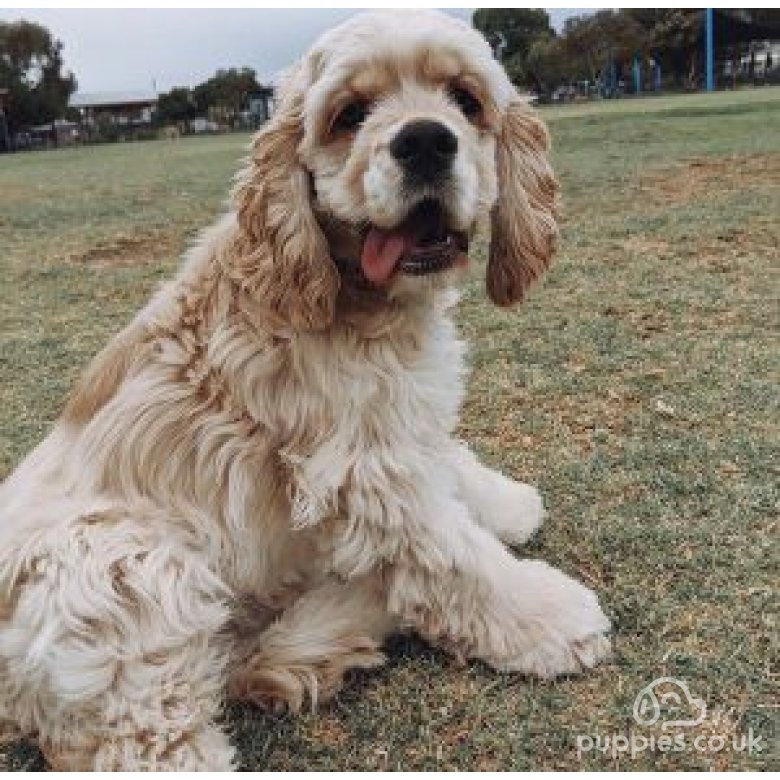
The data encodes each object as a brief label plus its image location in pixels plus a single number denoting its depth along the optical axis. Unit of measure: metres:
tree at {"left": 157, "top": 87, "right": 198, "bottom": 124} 57.72
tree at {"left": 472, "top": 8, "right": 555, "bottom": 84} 43.69
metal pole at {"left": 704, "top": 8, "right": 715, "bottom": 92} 36.76
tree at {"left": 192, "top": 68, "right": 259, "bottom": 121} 52.16
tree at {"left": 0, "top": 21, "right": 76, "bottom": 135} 56.41
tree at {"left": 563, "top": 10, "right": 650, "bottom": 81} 46.75
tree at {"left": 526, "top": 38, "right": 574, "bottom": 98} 46.16
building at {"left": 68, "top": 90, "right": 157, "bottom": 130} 58.12
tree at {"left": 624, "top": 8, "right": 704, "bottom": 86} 41.75
